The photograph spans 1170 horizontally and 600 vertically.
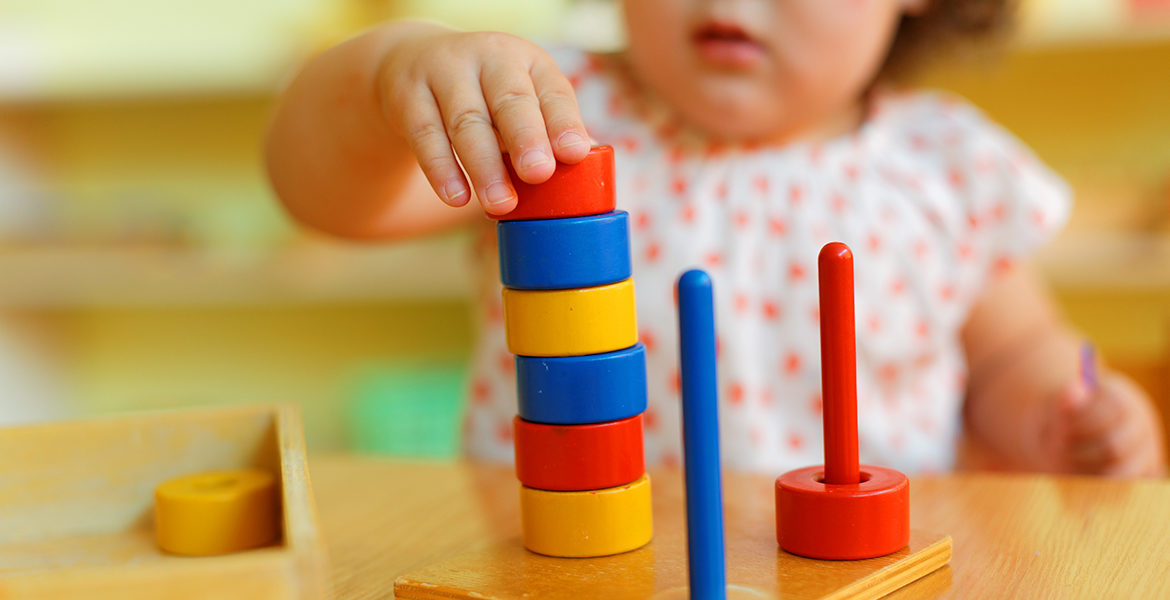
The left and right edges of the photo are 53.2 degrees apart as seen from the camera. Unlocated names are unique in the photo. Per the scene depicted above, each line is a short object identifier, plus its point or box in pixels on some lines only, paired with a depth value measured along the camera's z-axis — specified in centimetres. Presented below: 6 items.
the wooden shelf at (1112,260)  161
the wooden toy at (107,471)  51
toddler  82
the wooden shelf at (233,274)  198
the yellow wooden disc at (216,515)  51
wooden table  47
